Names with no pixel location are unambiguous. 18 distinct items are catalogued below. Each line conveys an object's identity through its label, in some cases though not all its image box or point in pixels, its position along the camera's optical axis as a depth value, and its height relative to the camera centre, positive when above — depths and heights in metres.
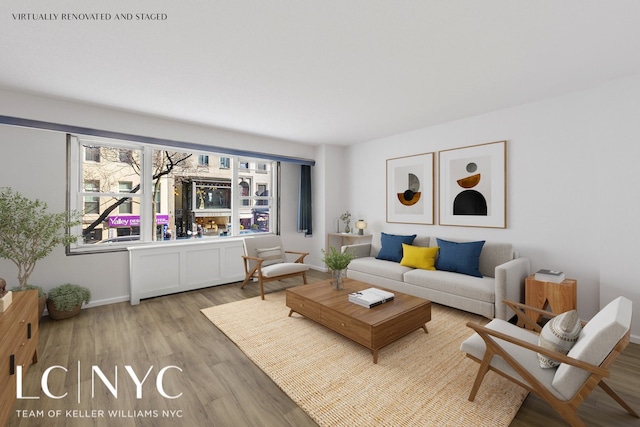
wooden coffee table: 2.41 -0.97
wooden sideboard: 1.47 -0.81
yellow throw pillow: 3.90 -0.64
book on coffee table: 2.76 -0.87
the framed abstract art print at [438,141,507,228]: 3.75 +0.39
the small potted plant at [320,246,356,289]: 3.23 -0.60
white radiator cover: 3.90 -0.83
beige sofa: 3.00 -0.85
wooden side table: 2.73 -0.84
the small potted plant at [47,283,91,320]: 3.22 -1.03
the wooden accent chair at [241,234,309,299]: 4.07 -0.79
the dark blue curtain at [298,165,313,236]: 5.77 +0.24
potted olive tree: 2.94 -0.21
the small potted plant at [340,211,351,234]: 5.71 -0.15
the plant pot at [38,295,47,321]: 3.11 -1.02
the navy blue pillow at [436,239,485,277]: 3.58 -0.60
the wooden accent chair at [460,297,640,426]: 1.46 -0.90
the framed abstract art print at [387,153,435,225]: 4.51 +0.40
